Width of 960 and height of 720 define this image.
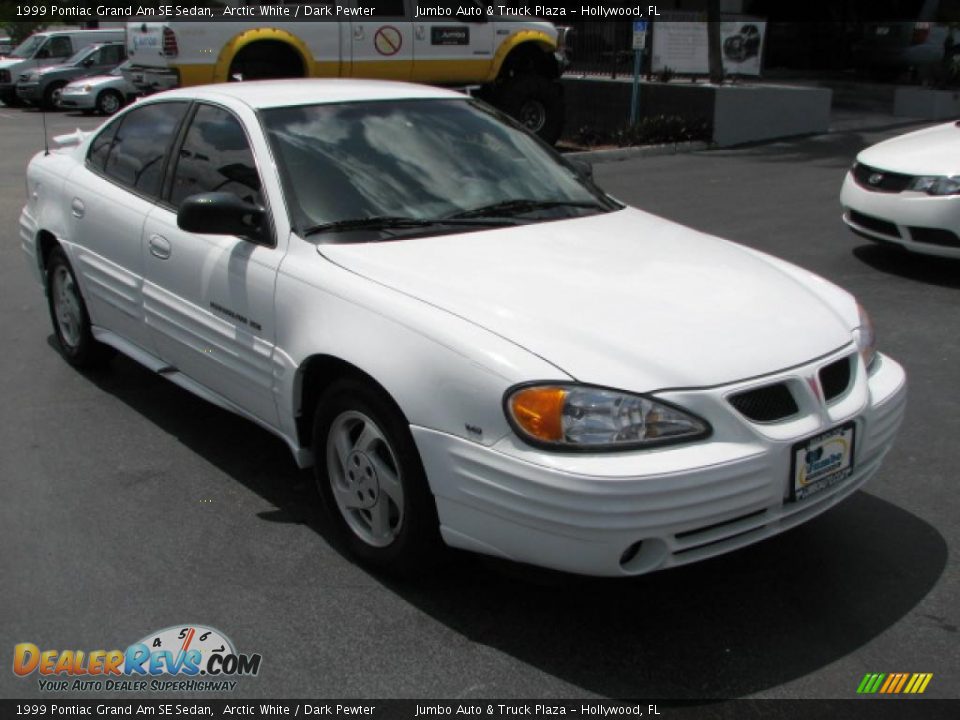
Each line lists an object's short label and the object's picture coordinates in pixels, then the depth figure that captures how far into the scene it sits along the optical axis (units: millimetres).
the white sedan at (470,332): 3047
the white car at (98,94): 22734
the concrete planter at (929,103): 18297
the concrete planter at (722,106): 15836
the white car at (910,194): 7367
